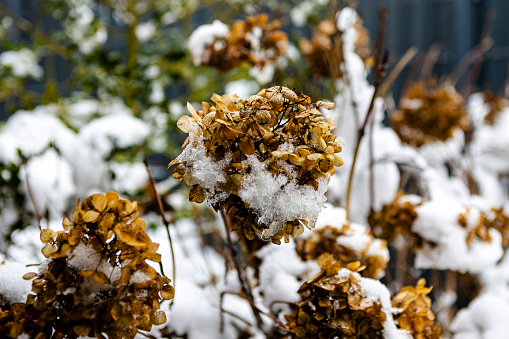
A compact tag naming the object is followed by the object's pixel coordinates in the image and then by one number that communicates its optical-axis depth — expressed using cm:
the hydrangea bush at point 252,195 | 27
